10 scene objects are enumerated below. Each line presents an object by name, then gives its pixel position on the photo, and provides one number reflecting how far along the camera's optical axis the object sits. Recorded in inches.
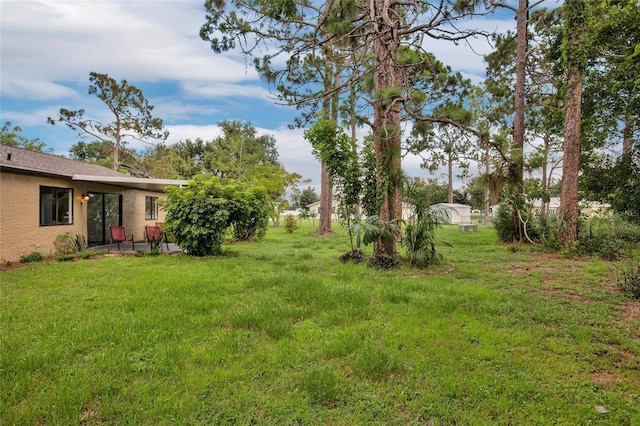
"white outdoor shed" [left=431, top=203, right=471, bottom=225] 1174.2
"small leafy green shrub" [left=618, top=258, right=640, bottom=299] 182.1
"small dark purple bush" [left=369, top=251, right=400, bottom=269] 265.1
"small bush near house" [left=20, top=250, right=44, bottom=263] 304.0
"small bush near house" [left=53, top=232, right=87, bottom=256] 346.3
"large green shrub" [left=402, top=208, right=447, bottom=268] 264.5
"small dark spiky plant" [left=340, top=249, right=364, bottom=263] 298.9
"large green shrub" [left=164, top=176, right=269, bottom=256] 327.9
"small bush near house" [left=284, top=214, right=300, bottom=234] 738.7
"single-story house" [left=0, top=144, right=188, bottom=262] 296.2
